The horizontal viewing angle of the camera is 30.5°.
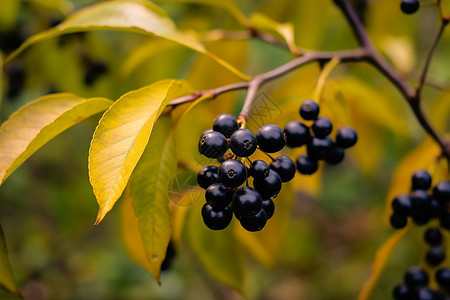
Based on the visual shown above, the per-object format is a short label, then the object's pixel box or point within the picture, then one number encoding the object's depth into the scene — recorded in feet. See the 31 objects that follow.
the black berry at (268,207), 0.83
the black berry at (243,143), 0.80
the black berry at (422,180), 0.98
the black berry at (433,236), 1.03
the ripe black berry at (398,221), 0.98
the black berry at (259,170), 0.81
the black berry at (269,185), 0.81
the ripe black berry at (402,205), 0.97
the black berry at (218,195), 0.80
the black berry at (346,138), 0.94
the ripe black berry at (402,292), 1.06
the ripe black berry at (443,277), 1.03
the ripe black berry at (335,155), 0.93
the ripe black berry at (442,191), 0.96
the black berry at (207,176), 0.83
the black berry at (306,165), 0.92
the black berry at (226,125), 0.82
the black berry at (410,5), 0.98
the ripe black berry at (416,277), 1.05
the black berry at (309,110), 0.90
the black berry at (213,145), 0.81
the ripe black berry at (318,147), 0.91
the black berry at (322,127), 0.91
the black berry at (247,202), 0.79
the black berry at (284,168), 0.83
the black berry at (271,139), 0.82
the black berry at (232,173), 0.78
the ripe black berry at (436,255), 1.04
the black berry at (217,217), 0.81
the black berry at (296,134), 0.89
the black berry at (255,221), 0.81
